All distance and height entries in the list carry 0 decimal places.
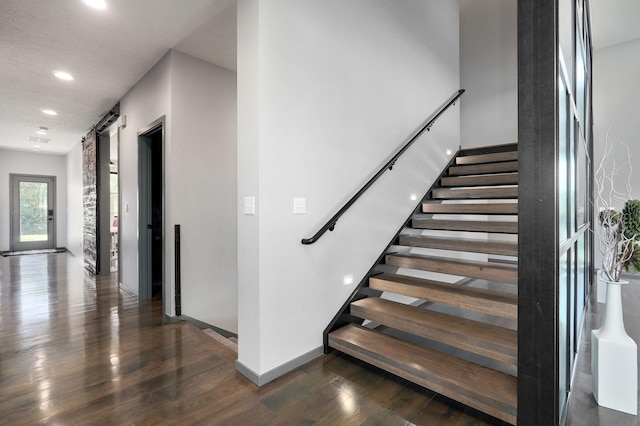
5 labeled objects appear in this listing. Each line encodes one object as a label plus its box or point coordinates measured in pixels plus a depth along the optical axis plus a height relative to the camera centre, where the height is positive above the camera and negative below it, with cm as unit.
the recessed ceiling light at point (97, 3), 259 +174
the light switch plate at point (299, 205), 236 +5
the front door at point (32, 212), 895 +6
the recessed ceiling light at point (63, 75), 394 +176
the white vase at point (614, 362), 181 -90
